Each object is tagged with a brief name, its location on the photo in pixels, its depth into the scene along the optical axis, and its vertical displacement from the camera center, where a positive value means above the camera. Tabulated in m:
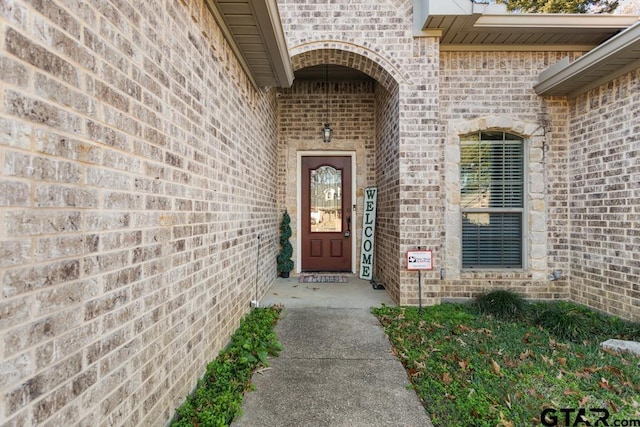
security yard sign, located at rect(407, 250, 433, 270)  4.13 -0.67
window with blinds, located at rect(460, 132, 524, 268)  4.79 +0.17
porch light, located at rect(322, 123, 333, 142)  5.87 +1.49
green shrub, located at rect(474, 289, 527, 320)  4.07 -1.29
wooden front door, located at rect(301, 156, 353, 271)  6.20 -0.07
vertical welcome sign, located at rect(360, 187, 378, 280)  5.80 -0.43
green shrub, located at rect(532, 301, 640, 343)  3.46 -1.38
